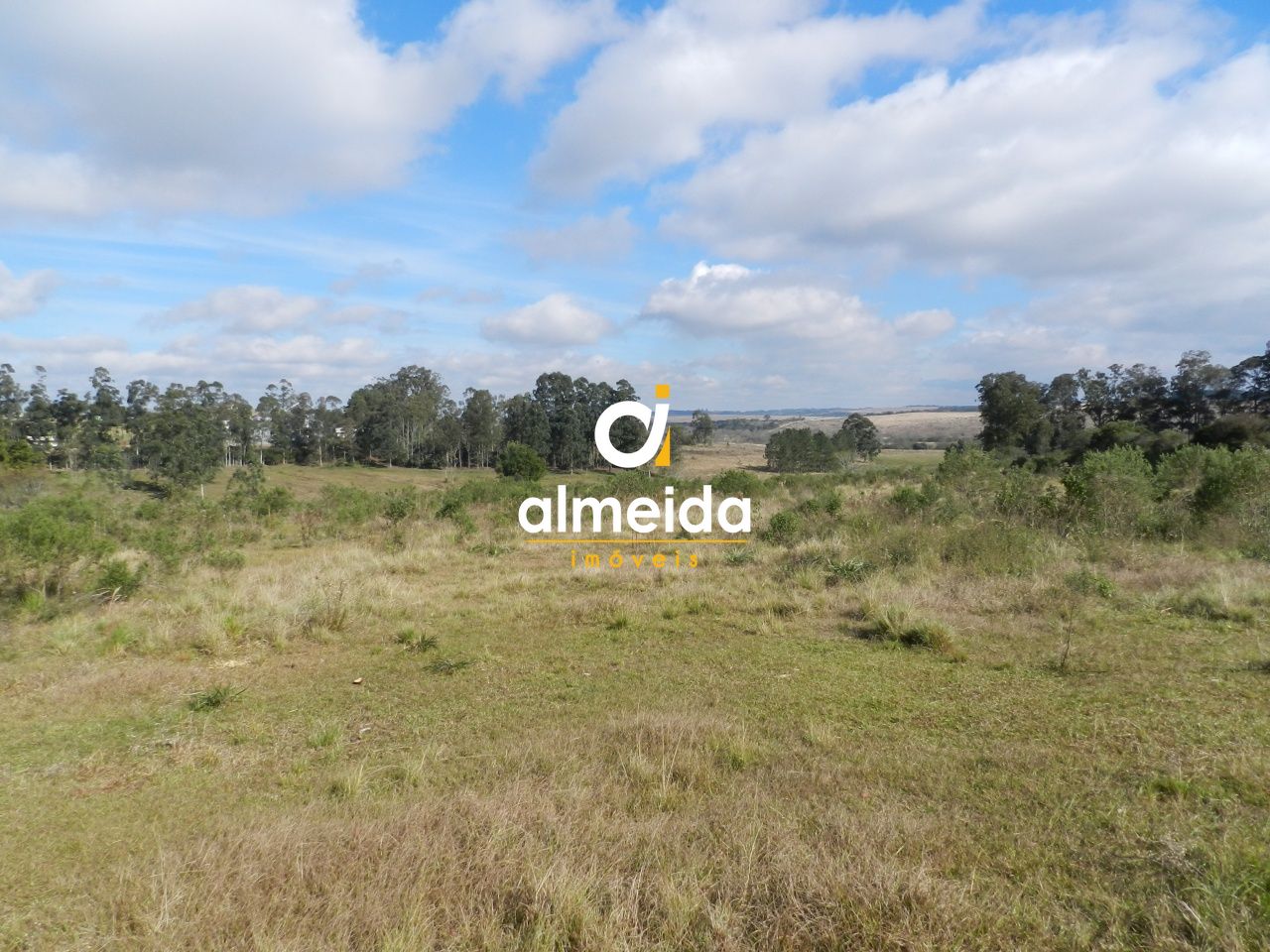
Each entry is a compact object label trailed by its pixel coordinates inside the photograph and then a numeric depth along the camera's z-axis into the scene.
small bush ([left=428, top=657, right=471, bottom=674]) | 7.16
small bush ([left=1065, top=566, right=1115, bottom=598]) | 9.13
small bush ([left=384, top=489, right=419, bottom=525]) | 19.03
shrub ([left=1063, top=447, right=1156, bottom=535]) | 13.22
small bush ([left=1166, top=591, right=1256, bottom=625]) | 7.76
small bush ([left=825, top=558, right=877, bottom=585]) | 10.68
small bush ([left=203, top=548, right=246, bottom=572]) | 12.98
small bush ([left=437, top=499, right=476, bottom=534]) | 17.83
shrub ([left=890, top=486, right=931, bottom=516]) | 15.53
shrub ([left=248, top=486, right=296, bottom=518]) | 21.52
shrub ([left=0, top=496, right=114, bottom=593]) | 8.99
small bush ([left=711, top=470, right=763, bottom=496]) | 23.00
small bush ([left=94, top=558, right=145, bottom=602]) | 10.03
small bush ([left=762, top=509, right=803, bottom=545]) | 14.54
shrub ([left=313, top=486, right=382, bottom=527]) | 19.45
